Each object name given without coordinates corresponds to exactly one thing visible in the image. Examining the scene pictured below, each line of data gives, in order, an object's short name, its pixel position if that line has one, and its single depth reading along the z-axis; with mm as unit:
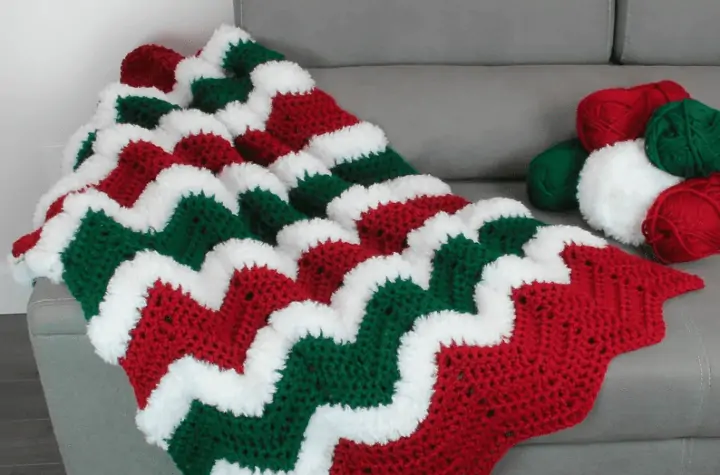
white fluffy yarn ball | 1139
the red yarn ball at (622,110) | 1195
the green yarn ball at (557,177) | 1247
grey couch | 1357
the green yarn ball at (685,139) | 1103
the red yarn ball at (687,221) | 1074
